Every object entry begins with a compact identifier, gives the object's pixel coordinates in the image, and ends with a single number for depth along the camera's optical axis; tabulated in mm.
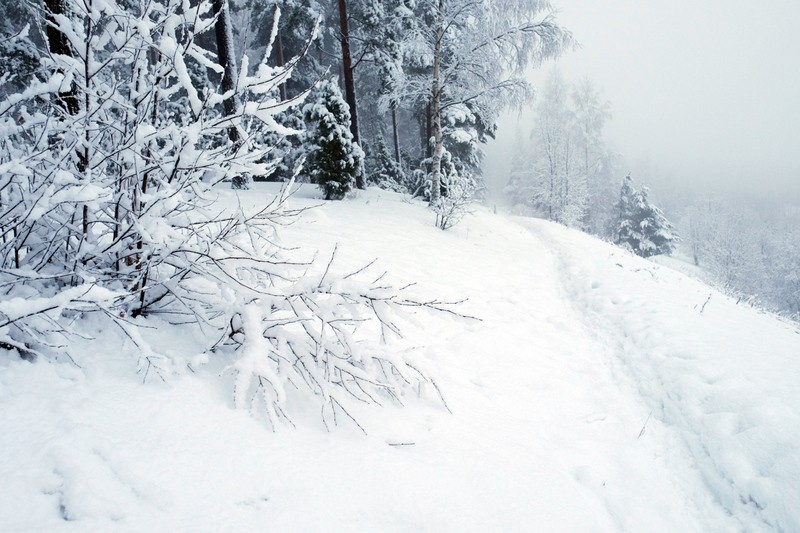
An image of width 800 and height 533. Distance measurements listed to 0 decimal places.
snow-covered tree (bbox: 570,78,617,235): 30970
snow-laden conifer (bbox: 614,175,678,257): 30672
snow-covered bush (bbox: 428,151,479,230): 8945
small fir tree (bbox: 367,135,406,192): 17688
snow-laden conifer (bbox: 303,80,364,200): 9016
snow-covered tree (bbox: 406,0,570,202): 10133
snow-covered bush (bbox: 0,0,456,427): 1571
